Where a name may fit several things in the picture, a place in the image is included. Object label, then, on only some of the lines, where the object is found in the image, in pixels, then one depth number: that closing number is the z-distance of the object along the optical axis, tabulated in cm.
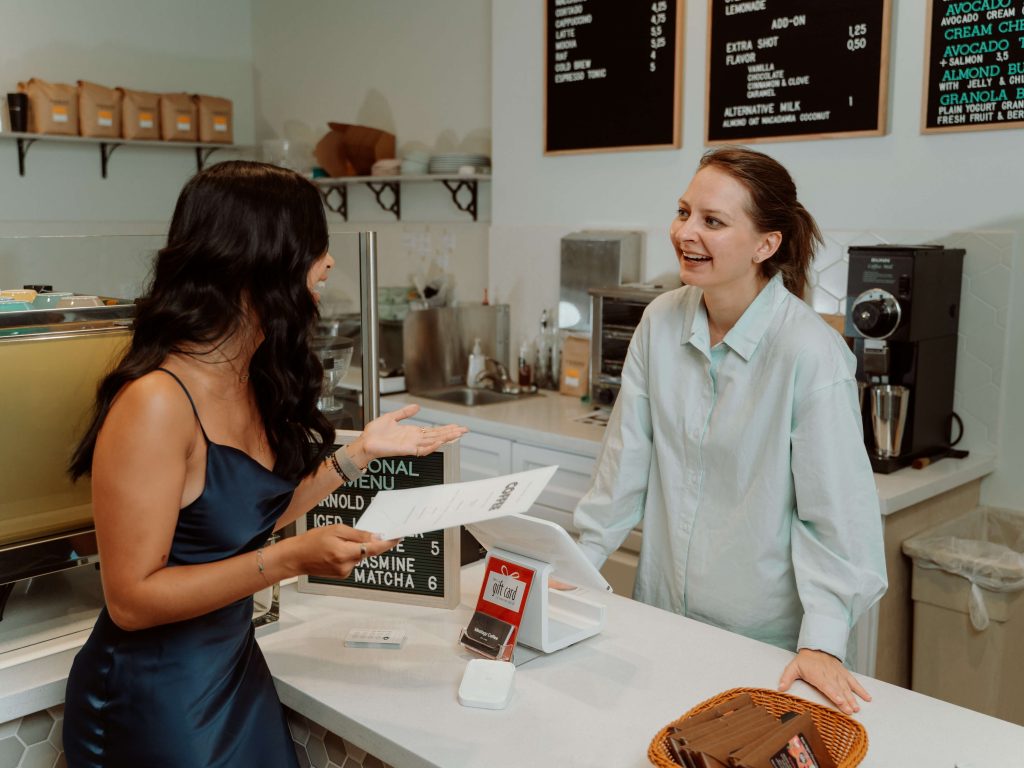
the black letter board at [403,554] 174
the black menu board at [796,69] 298
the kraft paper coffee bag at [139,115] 481
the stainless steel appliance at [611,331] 338
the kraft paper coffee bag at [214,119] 511
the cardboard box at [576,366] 381
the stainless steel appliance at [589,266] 362
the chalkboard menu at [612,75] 352
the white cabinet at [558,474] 310
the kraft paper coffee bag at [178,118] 496
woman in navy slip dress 119
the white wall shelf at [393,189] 444
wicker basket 113
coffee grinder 265
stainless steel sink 390
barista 170
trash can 250
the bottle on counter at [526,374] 398
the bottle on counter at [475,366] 399
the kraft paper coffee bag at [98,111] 466
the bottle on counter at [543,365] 403
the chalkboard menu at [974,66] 268
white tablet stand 155
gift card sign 153
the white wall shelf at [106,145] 464
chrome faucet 394
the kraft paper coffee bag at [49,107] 453
